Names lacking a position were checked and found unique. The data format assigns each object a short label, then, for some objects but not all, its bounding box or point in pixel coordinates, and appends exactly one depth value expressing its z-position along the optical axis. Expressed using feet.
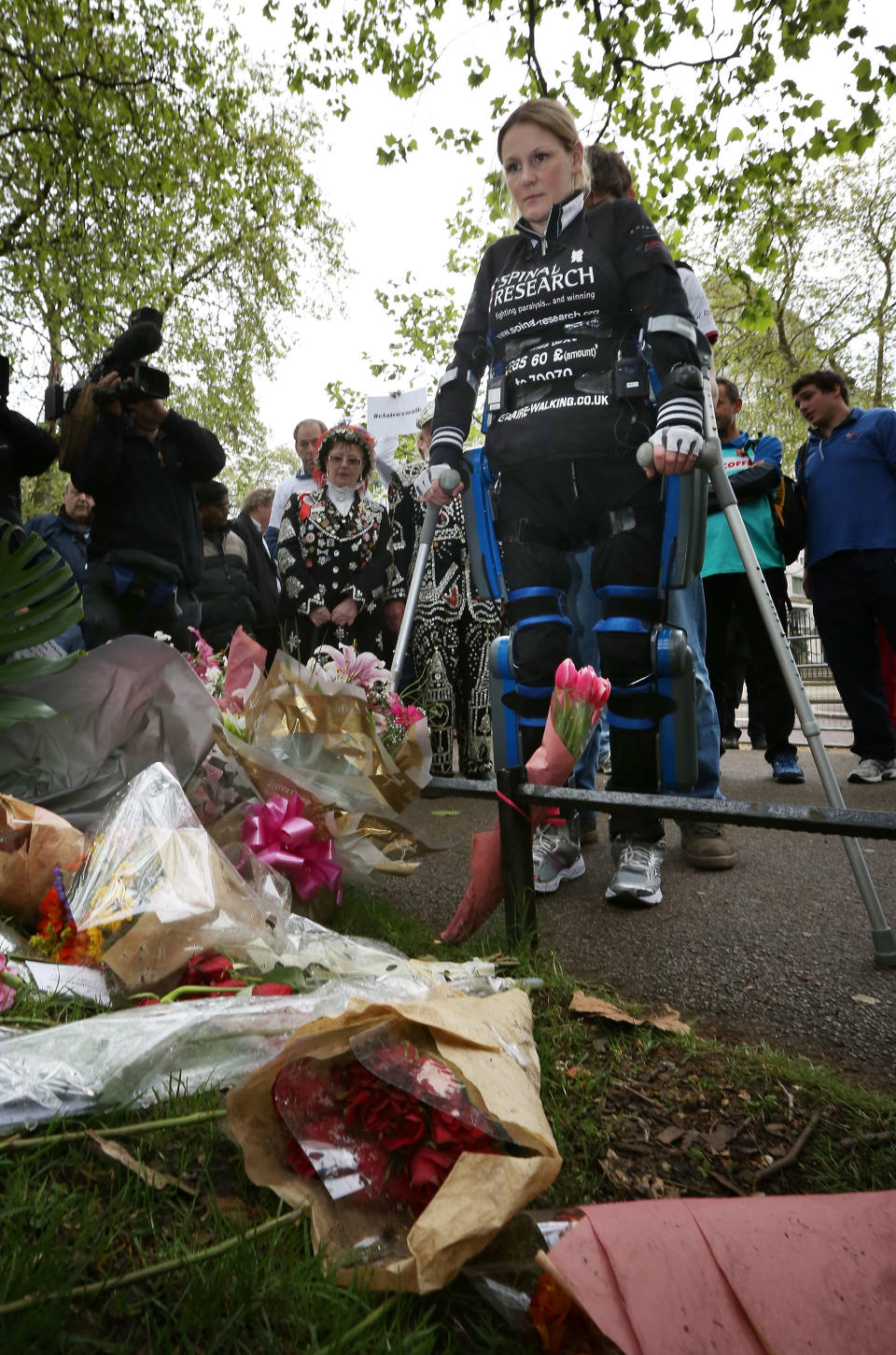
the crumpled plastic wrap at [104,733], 6.69
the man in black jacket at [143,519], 12.14
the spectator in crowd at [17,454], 12.48
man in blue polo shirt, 16.40
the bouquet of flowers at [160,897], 5.07
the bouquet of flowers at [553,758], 6.43
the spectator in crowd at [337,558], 15.53
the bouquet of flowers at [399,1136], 3.12
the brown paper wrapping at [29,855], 5.74
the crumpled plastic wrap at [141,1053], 3.85
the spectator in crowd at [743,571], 17.12
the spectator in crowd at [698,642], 9.74
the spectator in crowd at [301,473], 20.18
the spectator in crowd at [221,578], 17.60
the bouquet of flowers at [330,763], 6.88
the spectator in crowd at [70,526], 18.71
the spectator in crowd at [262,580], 19.40
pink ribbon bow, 6.66
